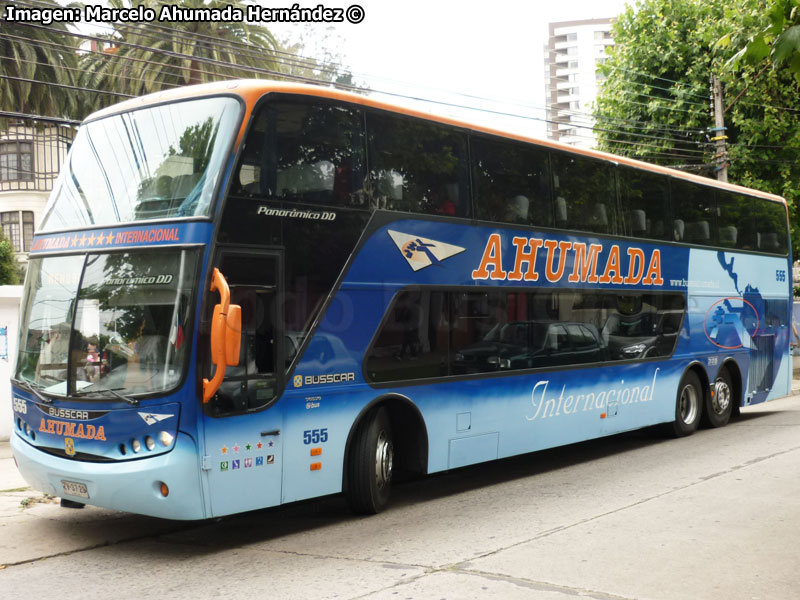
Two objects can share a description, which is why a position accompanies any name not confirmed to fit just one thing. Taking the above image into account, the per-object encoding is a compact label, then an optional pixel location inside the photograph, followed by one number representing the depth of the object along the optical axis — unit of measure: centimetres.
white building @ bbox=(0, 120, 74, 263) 4188
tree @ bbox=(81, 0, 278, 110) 2458
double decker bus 726
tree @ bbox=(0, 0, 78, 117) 2253
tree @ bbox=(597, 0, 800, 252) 2597
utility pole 2522
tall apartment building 14075
